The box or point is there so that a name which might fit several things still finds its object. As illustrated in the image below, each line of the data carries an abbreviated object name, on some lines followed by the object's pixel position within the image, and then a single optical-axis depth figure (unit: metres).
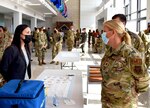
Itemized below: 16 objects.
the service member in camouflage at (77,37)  12.71
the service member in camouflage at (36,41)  6.43
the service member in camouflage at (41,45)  6.41
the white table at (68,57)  3.87
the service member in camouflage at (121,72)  1.30
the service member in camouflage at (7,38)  3.88
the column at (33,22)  13.32
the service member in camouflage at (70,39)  8.91
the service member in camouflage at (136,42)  2.19
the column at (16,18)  9.39
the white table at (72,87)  1.43
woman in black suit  1.73
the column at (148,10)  5.96
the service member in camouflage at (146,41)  3.69
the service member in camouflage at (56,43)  6.65
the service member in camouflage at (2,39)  3.68
